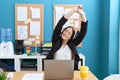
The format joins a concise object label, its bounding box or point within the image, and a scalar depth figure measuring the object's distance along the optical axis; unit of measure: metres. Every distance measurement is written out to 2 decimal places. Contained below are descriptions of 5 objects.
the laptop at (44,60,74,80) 1.99
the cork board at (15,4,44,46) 3.98
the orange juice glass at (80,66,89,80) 2.03
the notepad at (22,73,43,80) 2.16
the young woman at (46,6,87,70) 2.56
